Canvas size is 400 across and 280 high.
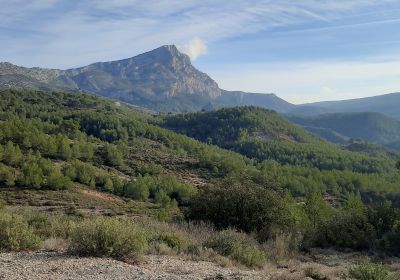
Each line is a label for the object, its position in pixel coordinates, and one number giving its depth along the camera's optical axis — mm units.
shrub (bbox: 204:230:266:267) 13164
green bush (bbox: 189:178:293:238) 22375
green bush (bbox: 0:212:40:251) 11609
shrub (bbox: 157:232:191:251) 13714
